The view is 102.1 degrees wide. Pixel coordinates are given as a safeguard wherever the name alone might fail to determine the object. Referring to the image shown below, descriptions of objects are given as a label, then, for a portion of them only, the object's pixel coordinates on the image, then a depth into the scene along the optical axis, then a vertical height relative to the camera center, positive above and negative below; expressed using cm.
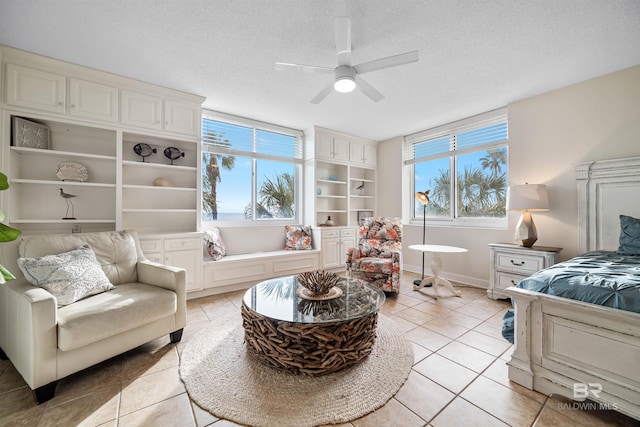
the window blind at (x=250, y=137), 379 +122
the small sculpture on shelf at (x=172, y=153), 326 +76
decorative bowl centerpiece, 203 -59
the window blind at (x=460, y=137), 373 +125
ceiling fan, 179 +117
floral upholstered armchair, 324 -57
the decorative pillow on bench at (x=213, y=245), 343 -42
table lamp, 289 +11
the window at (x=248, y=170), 378 +70
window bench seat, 337 -79
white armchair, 148 -65
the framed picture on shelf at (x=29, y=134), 237 +76
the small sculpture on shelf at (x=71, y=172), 265 +43
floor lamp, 374 +24
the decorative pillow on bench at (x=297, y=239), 432 -43
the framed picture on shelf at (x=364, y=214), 526 -1
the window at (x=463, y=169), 375 +73
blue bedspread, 136 -40
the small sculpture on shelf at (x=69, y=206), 269 +8
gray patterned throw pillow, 174 -44
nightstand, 280 -56
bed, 132 -68
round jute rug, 139 -107
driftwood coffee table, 167 -80
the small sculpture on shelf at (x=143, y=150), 307 +76
